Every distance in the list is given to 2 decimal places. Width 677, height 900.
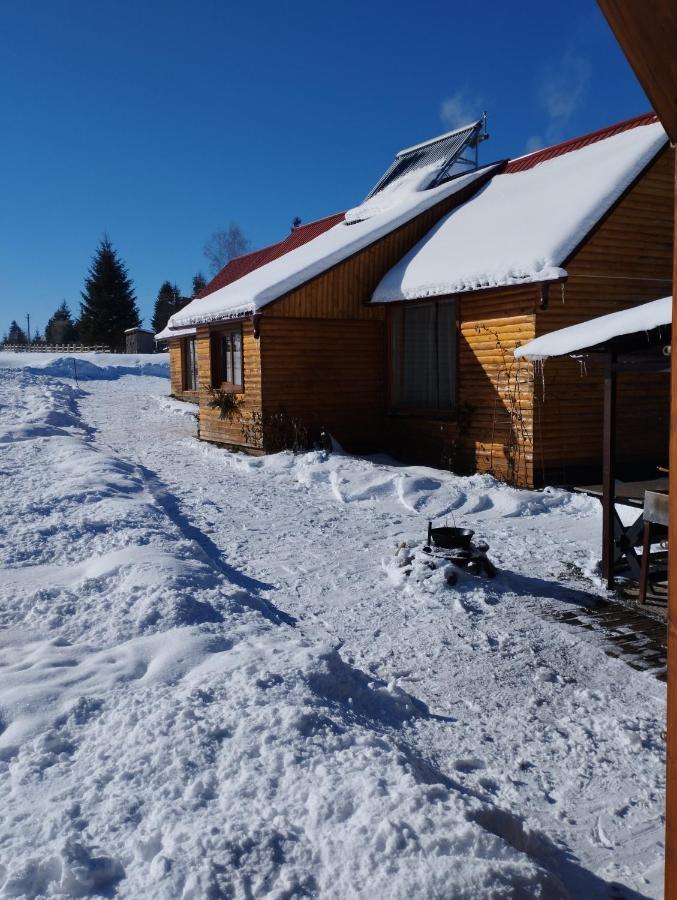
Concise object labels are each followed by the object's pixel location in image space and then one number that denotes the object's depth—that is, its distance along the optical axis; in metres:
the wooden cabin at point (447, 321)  10.20
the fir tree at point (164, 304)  67.11
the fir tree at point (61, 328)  68.19
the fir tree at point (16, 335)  91.71
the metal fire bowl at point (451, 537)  6.32
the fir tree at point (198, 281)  71.62
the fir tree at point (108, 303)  51.19
